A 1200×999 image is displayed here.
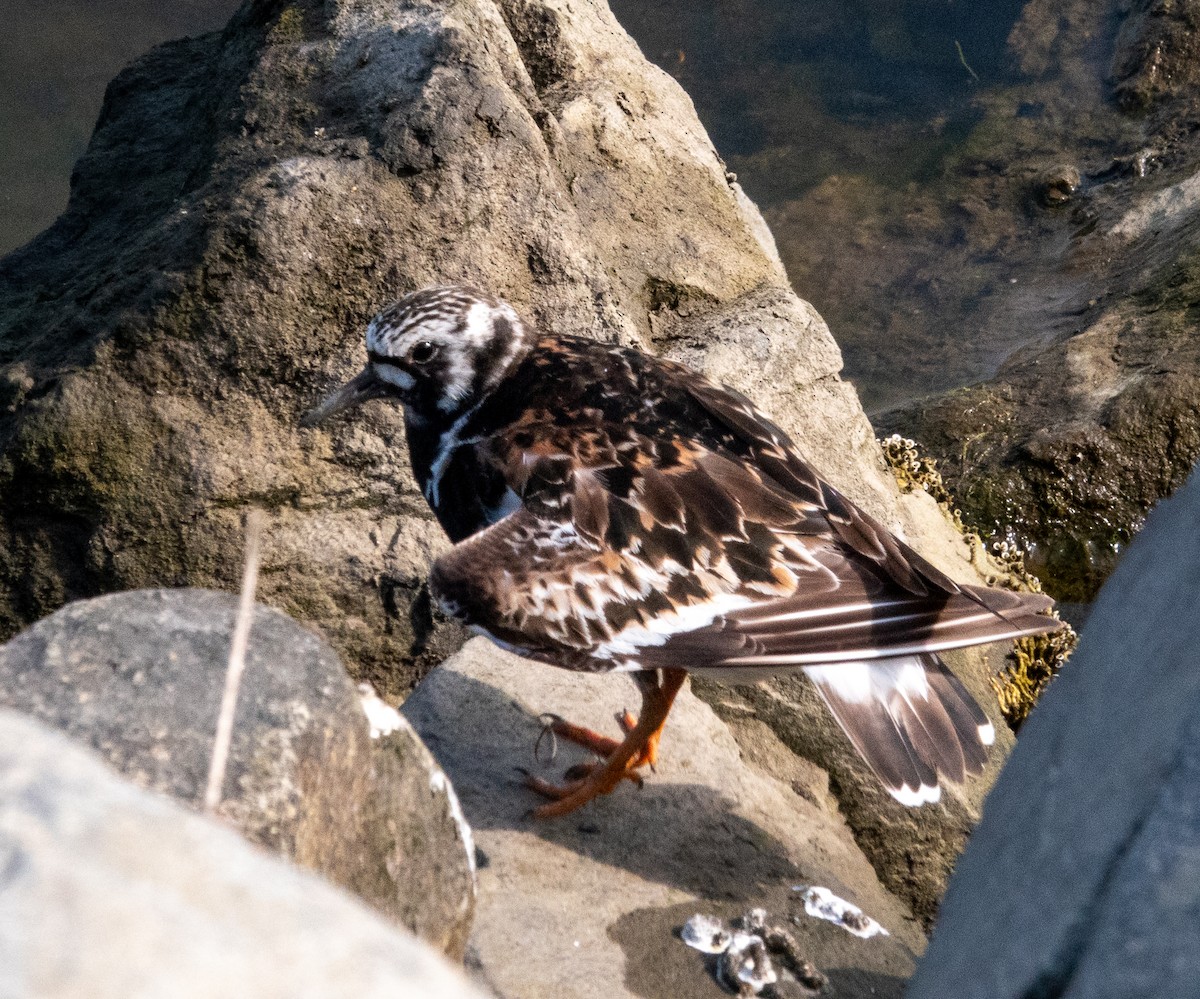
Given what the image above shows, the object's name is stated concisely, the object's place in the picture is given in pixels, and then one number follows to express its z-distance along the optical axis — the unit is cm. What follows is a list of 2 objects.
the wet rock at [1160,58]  2147
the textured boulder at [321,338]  875
